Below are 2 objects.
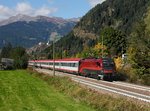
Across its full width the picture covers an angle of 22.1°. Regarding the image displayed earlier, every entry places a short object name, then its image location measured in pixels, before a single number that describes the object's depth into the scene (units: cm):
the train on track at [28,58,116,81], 5178
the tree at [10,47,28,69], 14600
